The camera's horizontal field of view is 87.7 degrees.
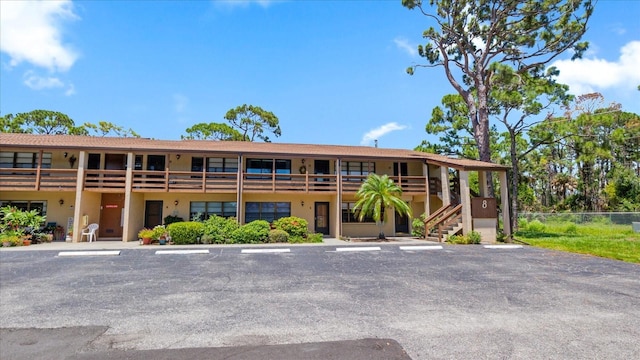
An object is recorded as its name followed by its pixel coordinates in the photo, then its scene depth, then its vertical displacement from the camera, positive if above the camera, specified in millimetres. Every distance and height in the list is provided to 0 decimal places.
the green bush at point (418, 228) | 18062 -861
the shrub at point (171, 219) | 17373 -344
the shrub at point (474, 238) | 15133 -1176
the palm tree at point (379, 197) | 16797 +769
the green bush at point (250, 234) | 15492 -1008
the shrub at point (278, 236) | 15750 -1123
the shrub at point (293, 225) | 16392 -657
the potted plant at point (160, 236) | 14961 -1049
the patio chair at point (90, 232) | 15906 -950
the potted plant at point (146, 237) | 14695 -1080
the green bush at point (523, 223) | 25262 -870
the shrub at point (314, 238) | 16172 -1255
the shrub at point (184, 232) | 14875 -901
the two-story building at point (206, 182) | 16203 +1599
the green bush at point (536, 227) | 23203 -1073
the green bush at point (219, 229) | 15270 -780
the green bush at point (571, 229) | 21691 -1125
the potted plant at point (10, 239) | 13867 -1095
